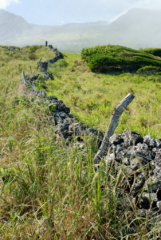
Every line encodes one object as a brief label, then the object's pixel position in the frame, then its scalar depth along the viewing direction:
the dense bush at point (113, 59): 17.64
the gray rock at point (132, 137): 2.34
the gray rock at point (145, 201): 1.85
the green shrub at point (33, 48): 27.56
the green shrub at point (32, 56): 24.08
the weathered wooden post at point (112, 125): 2.41
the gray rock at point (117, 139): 2.52
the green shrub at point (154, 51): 27.00
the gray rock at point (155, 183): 1.85
